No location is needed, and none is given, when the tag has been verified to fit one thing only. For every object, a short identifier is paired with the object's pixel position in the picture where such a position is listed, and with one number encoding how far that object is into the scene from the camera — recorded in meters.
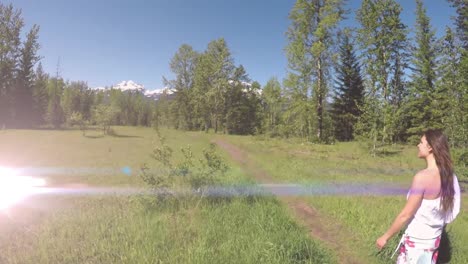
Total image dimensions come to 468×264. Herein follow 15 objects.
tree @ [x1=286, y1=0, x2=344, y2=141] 28.14
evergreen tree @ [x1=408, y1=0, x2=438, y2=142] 32.34
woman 3.13
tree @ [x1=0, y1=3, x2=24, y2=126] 44.88
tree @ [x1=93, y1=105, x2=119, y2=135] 34.97
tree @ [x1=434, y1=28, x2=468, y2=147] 14.38
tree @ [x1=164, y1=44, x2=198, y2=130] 61.53
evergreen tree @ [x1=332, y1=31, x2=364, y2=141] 39.38
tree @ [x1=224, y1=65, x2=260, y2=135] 55.16
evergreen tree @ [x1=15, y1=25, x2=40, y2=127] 48.90
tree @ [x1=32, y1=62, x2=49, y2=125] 55.40
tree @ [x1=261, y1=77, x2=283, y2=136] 60.36
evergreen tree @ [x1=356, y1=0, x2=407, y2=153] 20.75
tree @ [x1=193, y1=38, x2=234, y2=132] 51.56
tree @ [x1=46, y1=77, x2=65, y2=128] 65.33
